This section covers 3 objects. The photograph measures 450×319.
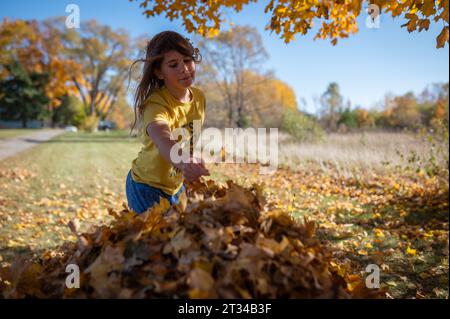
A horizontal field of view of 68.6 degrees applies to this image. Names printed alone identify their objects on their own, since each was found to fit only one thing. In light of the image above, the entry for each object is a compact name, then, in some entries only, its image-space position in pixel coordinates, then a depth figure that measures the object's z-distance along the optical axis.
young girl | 2.10
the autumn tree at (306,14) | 2.35
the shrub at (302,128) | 13.38
